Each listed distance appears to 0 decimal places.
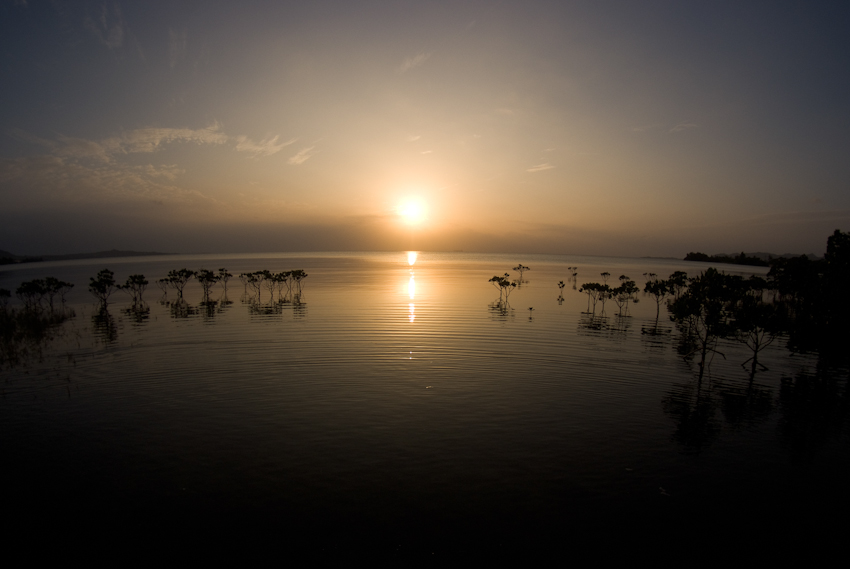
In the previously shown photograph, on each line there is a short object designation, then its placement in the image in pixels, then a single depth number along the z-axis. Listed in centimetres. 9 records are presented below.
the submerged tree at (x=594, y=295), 5300
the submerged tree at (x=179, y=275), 6594
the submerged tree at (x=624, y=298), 5397
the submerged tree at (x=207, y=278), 6583
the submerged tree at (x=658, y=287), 4162
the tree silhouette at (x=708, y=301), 2656
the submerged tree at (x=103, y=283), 5291
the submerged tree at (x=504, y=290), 6315
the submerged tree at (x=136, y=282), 5884
